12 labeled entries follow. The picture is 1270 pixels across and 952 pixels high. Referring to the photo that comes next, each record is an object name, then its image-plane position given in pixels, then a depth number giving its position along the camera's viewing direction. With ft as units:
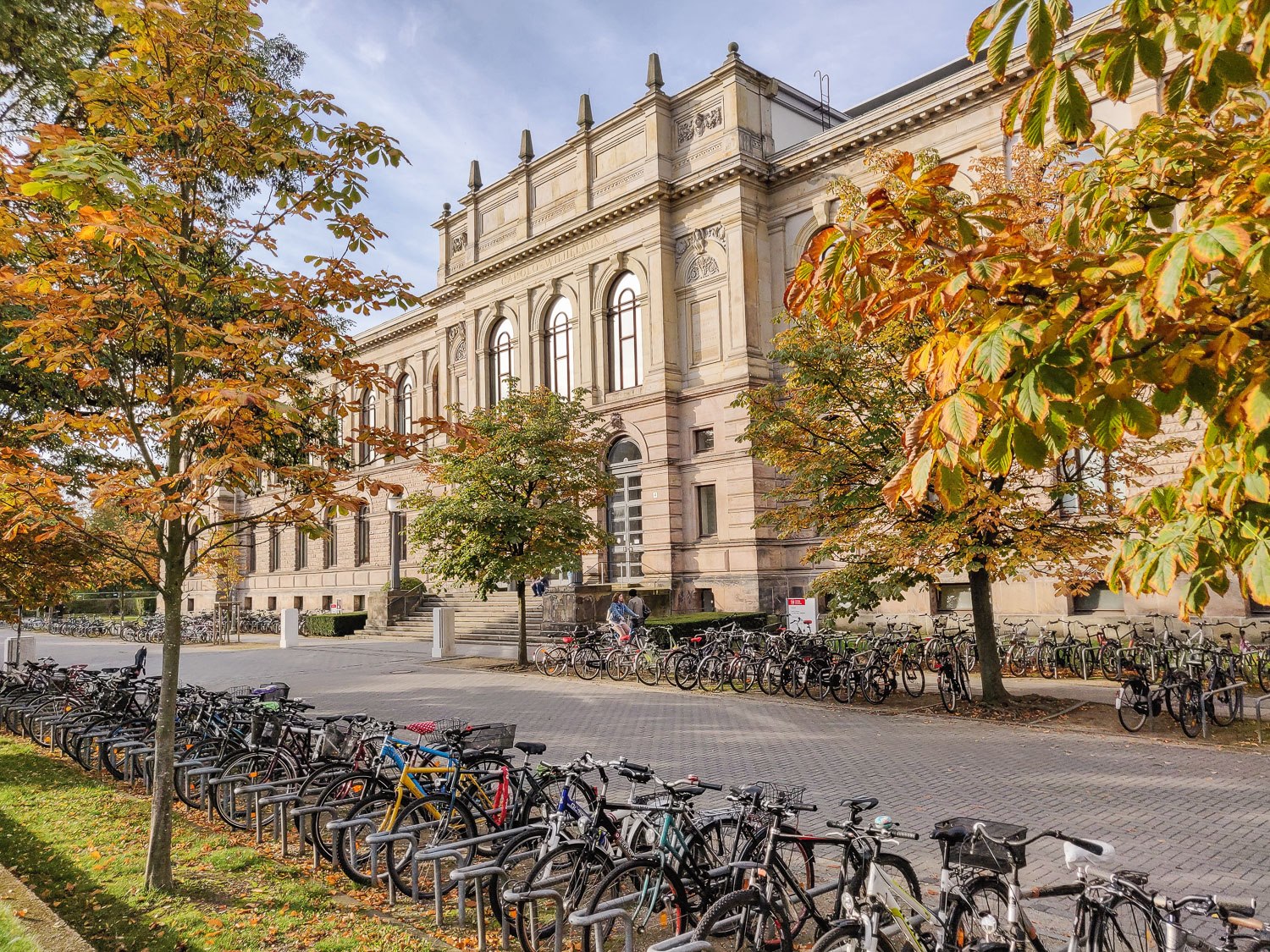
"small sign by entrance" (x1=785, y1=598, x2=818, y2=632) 62.80
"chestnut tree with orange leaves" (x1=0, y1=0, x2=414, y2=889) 19.27
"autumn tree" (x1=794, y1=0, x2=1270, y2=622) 7.57
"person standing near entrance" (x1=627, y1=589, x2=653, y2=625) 74.13
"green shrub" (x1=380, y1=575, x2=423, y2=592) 117.08
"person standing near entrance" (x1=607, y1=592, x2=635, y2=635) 67.62
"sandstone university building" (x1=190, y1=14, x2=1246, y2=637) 87.35
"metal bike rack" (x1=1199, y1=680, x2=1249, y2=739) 37.45
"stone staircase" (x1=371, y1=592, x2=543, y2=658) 88.84
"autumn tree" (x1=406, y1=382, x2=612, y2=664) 67.15
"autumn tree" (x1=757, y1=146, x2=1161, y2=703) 42.55
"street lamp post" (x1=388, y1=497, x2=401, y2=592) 136.26
